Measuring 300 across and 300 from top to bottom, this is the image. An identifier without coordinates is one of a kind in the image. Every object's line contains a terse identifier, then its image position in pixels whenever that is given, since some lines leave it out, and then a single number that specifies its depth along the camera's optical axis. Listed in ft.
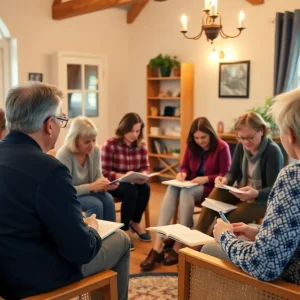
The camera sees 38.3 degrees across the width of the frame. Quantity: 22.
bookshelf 18.67
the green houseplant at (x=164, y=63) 18.84
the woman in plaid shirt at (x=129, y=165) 11.40
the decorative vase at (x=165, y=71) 19.13
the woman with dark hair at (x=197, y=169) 10.71
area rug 8.53
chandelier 11.42
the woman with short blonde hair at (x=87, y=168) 10.05
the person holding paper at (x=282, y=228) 4.43
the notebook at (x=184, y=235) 6.38
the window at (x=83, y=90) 18.97
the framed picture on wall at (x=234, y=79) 17.07
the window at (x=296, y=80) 15.94
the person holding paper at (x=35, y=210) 4.74
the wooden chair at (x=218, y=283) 4.75
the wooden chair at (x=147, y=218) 12.36
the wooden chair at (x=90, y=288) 4.89
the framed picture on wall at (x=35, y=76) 17.65
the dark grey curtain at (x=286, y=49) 14.98
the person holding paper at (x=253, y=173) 9.30
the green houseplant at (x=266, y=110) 15.02
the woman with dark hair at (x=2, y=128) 8.04
